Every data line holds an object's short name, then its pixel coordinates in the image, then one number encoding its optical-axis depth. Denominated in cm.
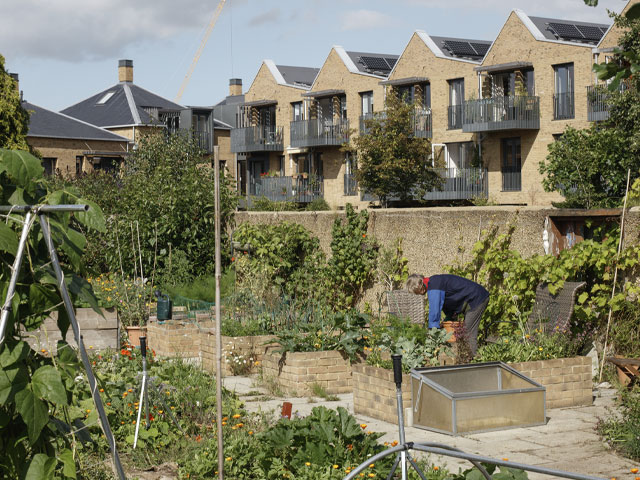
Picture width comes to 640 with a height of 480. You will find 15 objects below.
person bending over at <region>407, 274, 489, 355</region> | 1073
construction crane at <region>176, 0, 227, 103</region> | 10281
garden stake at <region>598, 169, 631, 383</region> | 1022
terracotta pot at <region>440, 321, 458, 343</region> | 1039
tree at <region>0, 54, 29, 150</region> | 2444
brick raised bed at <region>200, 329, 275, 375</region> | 1147
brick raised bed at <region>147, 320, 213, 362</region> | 1282
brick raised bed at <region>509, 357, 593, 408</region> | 920
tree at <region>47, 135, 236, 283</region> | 1734
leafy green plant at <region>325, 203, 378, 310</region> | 1420
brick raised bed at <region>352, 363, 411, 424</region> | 866
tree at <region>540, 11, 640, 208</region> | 2177
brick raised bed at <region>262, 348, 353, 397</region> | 1010
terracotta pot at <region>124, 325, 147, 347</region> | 1364
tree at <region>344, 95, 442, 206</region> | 3381
